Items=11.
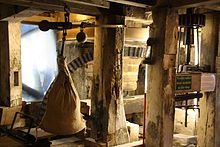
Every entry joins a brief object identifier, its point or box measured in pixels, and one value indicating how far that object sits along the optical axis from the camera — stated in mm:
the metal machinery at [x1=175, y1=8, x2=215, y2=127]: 3334
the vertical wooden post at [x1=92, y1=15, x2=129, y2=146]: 3881
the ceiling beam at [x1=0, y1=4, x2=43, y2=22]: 3703
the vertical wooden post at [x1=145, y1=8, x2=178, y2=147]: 3238
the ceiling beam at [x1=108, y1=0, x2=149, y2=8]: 3102
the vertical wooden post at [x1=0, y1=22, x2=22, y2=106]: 4707
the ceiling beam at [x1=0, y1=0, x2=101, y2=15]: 3080
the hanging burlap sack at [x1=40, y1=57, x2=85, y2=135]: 2184
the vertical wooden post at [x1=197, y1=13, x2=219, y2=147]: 3824
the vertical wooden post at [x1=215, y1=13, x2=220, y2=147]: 3855
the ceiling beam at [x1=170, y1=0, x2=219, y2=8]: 2875
